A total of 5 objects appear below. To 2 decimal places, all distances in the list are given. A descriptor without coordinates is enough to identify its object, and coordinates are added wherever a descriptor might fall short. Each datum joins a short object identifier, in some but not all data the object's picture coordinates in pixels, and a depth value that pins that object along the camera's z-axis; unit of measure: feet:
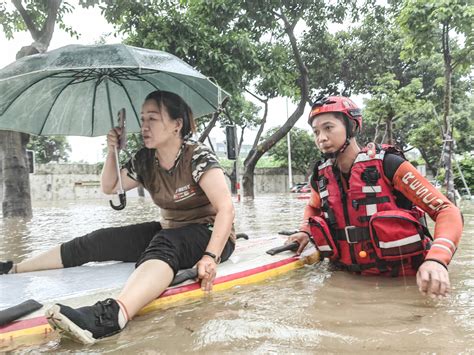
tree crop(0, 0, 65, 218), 26.68
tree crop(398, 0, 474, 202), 25.41
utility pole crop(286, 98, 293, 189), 95.40
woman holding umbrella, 7.01
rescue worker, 7.88
